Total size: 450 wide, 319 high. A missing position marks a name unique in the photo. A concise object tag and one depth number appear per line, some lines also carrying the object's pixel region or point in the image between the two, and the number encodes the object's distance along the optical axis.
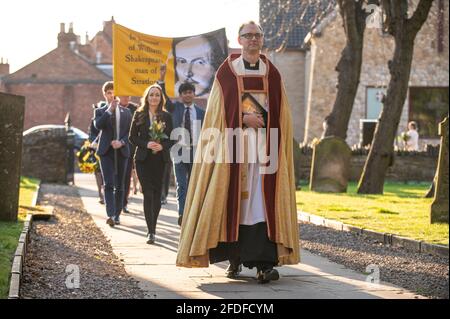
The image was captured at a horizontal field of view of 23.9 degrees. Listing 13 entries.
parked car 44.98
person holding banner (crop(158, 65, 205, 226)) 13.99
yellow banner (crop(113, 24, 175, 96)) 17.78
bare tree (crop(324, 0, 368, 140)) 25.17
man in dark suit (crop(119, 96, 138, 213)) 16.55
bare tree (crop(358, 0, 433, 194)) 21.91
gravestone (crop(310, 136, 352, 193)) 24.70
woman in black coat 12.85
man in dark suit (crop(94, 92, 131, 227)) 15.28
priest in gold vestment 9.23
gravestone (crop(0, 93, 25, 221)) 13.26
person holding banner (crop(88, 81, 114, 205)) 16.89
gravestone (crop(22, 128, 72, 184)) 29.50
